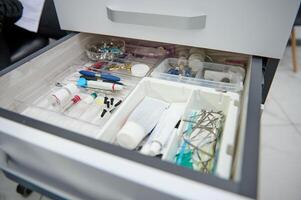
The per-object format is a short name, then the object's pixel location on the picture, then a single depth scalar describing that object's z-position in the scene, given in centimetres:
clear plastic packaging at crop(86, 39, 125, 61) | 69
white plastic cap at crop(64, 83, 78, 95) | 55
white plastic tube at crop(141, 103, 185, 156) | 42
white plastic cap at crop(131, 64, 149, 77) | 61
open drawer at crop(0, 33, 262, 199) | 28
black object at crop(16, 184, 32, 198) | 85
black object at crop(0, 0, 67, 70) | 85
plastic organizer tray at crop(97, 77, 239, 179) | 37
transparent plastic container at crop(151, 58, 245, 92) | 54
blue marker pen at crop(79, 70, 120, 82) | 59
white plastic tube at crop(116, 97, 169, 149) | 42
